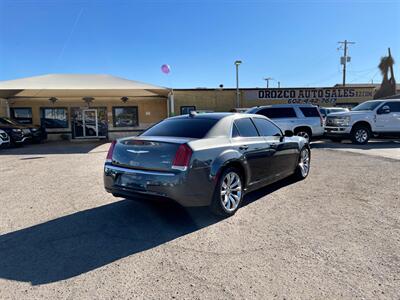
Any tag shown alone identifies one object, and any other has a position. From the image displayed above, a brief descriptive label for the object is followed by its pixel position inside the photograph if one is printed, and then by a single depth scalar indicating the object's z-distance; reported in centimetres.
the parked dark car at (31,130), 1623
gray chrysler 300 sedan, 402
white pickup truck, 1388
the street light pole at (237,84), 2311
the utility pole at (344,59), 4509
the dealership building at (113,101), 1695
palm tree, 3975
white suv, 1333
